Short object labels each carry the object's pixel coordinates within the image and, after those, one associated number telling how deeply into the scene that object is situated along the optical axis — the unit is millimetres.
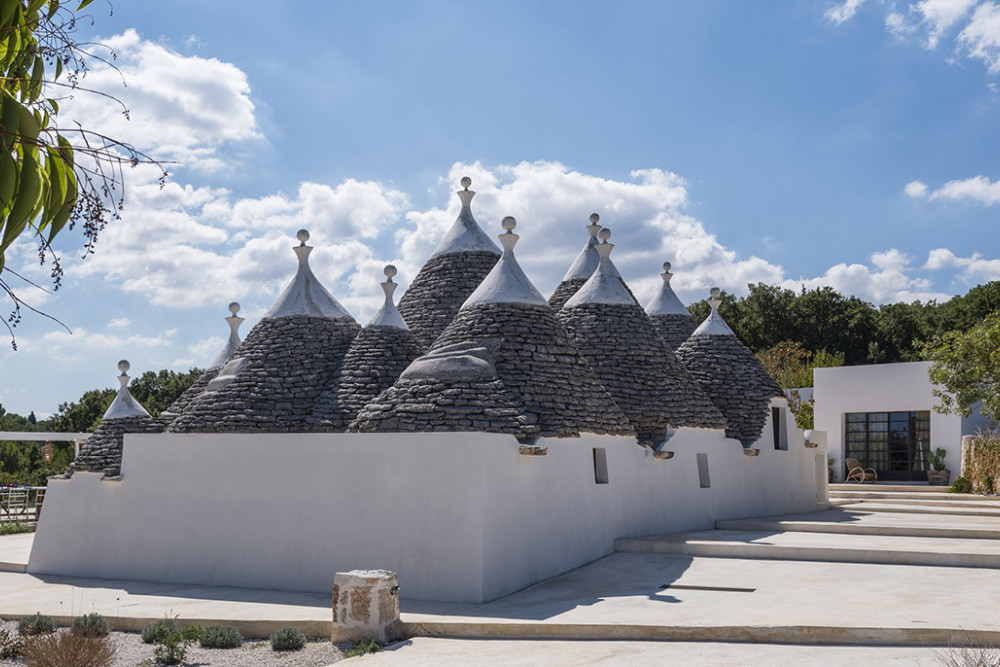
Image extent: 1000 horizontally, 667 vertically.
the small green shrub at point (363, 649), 9094
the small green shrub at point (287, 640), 9539
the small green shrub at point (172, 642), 9102
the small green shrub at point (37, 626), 10312
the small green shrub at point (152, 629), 10117
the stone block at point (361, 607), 9586
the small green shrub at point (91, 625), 10216
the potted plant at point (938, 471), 25516
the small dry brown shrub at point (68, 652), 8062
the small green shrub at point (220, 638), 9812
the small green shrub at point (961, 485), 23828
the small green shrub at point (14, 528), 22016
